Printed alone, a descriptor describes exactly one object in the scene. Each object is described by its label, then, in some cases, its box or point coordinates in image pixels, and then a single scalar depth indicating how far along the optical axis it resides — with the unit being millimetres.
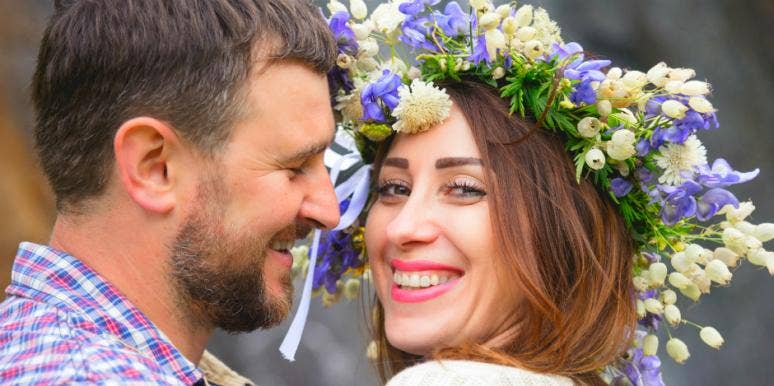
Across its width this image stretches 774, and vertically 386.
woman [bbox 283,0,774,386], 2469
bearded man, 2158
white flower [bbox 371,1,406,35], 2617
